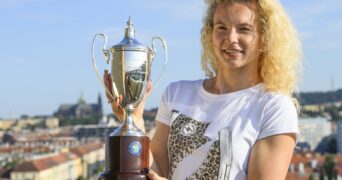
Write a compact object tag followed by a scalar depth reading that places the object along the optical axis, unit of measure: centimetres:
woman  183
